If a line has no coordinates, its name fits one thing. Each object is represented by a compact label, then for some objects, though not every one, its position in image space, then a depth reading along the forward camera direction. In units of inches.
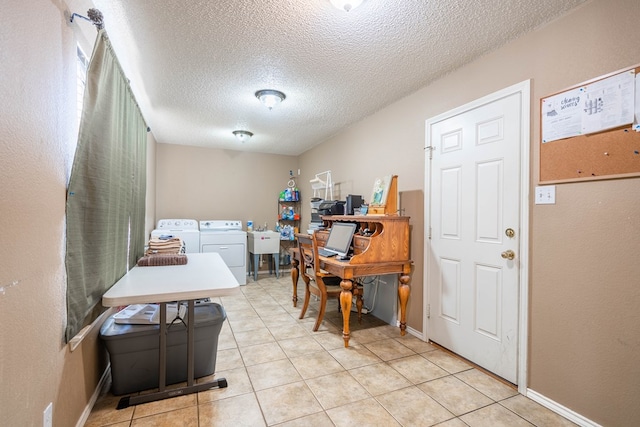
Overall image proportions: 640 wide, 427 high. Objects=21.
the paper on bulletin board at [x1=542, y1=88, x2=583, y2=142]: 63.4
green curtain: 53.6
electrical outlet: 44.2
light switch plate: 67.8
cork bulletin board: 56.0
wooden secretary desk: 99.2
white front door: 76.9
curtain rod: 55.3
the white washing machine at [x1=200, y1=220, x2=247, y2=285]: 181.8
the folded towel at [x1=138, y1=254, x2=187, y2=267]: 91.1
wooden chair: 107.5
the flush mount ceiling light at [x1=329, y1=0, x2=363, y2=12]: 59.9
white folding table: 59.6
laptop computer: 112.2
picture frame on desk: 110.2
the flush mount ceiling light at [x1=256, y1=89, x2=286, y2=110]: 112.0
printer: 137.3
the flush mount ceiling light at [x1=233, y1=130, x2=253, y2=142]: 164.9
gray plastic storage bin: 70.0
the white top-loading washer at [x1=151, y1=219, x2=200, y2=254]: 173.0
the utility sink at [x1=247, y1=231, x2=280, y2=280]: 197.0
